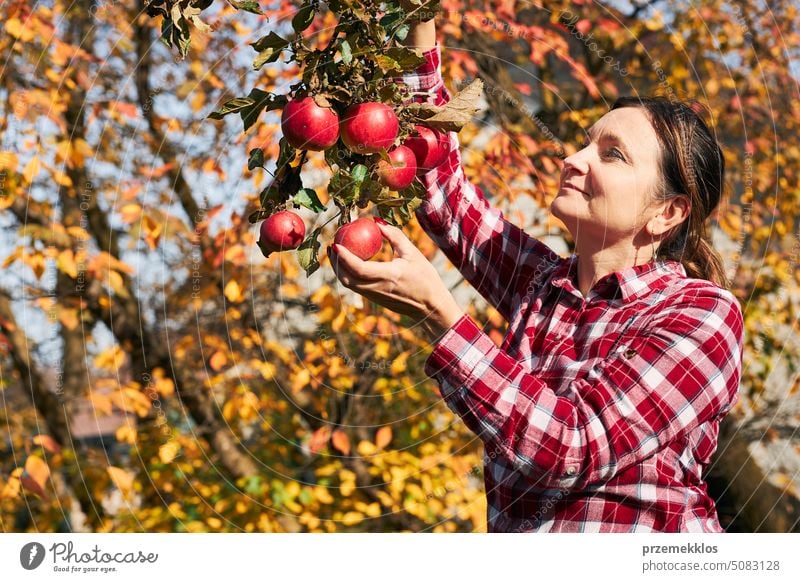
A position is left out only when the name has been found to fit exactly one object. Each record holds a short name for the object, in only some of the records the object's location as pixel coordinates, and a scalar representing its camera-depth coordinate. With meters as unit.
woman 1.36
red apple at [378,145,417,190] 1.33
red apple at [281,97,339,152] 1.24
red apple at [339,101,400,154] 1.25
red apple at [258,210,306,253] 1.30
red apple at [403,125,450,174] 1.43
